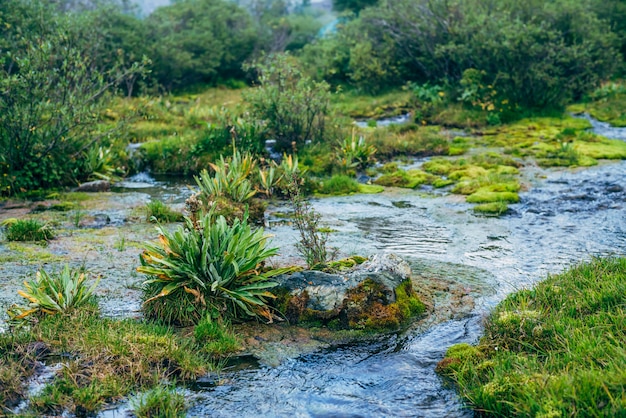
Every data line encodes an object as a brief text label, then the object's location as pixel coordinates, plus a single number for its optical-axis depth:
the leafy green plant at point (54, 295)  6.86
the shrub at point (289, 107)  17.92
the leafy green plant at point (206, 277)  7.11
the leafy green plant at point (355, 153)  17.36
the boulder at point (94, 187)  15.55
